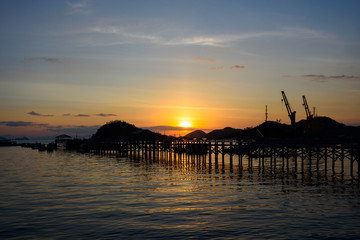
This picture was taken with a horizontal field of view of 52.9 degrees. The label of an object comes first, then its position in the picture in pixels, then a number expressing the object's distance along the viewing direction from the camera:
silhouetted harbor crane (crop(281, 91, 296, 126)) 130.50
